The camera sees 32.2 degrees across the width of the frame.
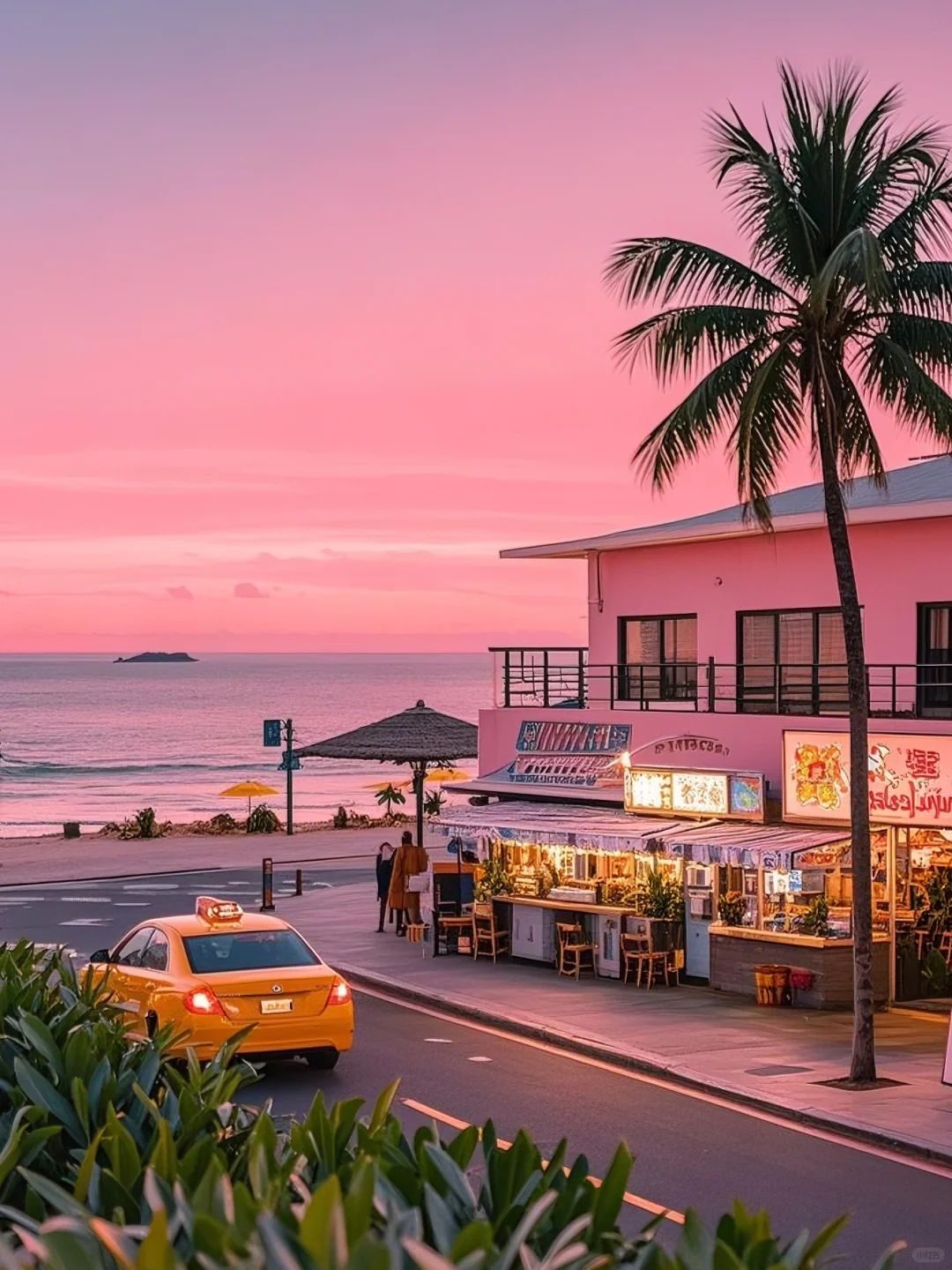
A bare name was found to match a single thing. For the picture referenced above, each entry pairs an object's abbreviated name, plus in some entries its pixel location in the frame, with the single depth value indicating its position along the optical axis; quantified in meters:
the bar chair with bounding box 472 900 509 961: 26.19
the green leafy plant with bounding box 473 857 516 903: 27.00
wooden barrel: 21.83
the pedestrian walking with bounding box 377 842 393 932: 29.84
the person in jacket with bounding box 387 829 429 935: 28.86
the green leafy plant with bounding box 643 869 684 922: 24.05
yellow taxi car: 16.39
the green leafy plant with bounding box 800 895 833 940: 21.95
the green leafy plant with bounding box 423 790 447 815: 61.59
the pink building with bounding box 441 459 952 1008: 21.97
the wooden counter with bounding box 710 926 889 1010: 21.61
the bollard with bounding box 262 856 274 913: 32.41
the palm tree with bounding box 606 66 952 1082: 16.72
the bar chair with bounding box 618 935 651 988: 23.64
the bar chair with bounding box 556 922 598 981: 24.68
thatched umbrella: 31.92
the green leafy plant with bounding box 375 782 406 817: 57.28
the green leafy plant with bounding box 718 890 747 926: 23.38
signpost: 48.25
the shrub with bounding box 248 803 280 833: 56.81
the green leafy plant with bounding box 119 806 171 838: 55.19
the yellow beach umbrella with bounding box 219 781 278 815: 53.97
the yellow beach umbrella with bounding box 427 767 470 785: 43.09
